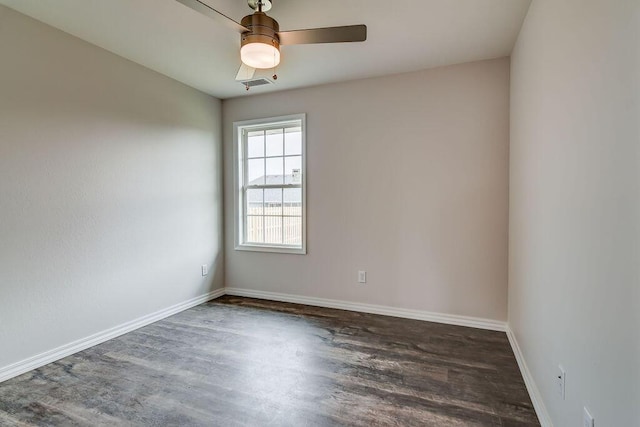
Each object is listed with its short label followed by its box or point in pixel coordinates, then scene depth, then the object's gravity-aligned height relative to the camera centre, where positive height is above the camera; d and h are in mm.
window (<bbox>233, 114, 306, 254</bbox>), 3727 +295
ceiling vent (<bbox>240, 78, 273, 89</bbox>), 3176 +1281
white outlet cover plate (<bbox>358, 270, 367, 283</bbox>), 3387 -712
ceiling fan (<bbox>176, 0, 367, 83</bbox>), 1717 +967
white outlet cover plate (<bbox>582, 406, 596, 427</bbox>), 1102 -742
